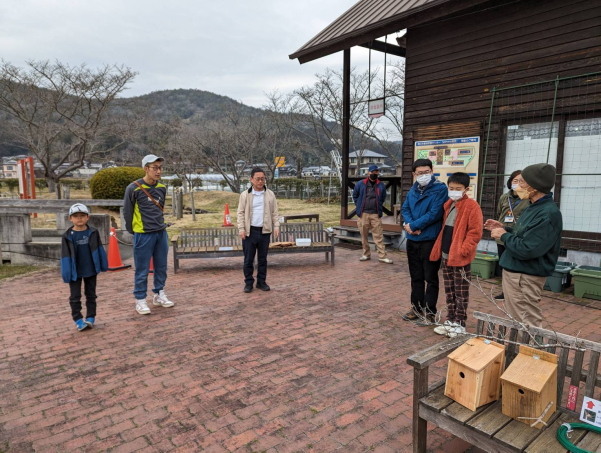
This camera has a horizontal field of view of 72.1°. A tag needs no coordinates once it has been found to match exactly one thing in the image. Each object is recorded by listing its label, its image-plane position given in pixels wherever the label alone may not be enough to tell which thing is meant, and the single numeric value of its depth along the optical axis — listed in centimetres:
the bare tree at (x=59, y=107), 2169
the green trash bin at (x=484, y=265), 713
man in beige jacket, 606
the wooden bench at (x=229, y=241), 756
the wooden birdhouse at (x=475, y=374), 230
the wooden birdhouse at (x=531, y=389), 215
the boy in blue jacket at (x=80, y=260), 454
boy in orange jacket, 414
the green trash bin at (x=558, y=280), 621
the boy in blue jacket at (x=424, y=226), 451
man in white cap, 509
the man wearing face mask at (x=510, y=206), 564
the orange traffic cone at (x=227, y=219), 1378
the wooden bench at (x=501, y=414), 208
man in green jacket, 312
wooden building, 650
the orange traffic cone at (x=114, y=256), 789
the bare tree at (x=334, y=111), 2411
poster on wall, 791
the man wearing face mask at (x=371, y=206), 809
